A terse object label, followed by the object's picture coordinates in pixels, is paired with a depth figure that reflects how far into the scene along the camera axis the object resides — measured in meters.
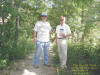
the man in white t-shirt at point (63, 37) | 4.39
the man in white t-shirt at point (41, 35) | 4.50
